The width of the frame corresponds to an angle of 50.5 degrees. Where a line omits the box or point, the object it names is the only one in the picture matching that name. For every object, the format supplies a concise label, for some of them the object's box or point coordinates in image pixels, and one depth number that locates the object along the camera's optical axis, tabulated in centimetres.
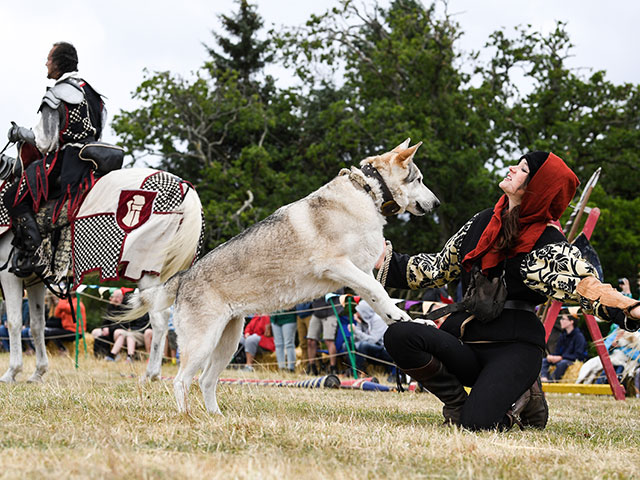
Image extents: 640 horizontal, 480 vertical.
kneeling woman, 425
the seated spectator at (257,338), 1356
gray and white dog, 456
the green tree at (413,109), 2598
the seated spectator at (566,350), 1134
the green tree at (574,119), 2644
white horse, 709
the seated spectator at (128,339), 1398
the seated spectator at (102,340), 1531
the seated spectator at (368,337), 1138
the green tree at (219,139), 2847
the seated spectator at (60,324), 1498
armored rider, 716
